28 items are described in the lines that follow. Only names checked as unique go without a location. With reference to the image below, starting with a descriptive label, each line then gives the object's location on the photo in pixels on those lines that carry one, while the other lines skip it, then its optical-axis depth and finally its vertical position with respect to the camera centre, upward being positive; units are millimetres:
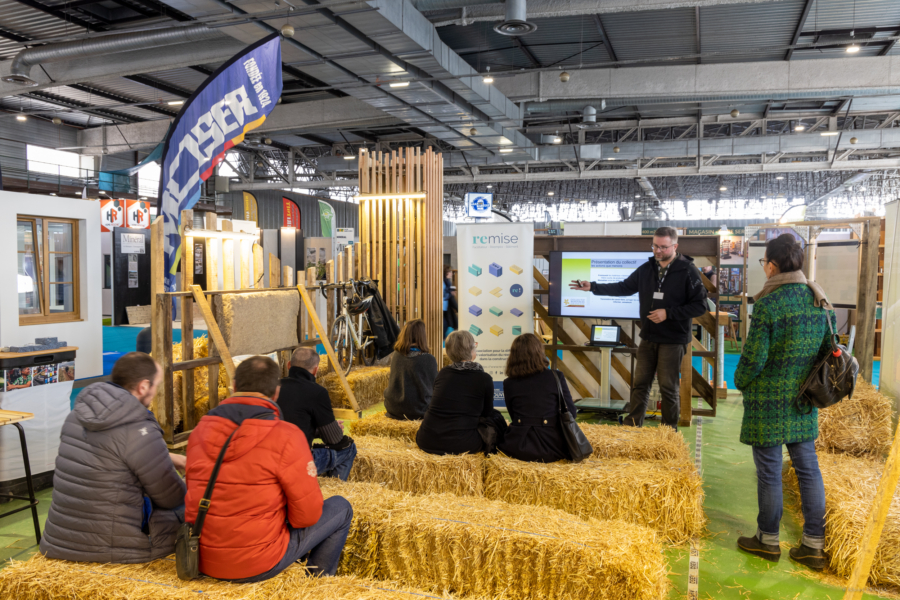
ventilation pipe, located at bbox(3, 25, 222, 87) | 7770 +2908
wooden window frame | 5527 -109
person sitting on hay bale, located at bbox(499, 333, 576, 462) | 3602 -784
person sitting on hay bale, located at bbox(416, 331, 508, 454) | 3717 -860
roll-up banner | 6449 -199
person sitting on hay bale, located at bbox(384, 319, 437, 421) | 4742 -825
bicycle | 6988 -724
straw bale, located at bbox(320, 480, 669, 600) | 2434 -1173
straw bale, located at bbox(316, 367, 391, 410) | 6566 -1302
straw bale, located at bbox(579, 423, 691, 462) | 3936 -1132
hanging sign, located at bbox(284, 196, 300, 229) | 20219 +1793
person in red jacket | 2125 -766
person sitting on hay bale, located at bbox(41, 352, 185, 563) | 2264 -791
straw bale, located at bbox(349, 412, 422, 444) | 4449 -1180
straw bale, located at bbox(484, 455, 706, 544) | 3377 -1228
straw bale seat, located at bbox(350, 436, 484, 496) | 3615 -1210
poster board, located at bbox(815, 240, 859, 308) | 6539 -7
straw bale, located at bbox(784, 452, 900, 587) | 2936 -1244
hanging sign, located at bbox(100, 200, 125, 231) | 13403 +1156
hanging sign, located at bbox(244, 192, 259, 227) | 19516 +1889
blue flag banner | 4188 +1017
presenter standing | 4910 -368
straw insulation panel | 5014 -464
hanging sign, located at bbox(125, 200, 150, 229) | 13812 +1168
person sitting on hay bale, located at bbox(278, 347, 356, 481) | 3486 -833
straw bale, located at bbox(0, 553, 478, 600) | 2158 -1139
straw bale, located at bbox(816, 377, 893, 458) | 4332 -1101
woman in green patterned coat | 3109 -546
